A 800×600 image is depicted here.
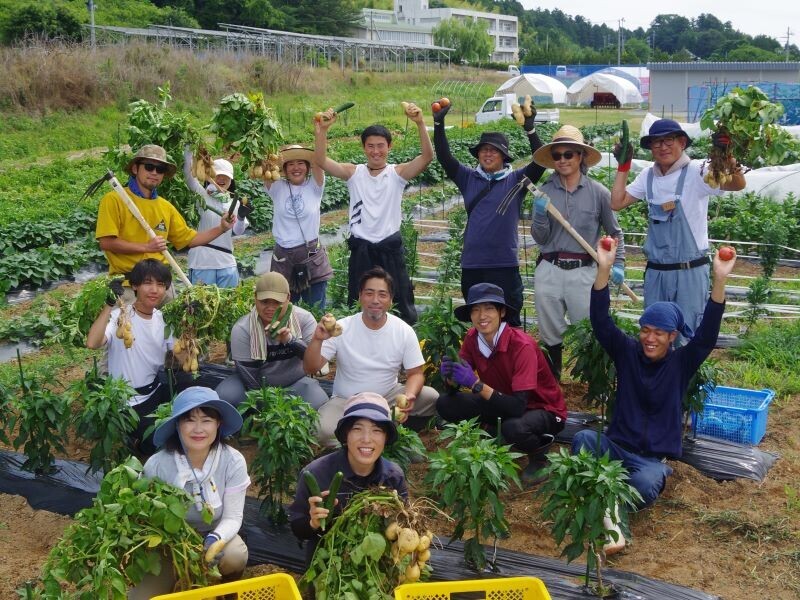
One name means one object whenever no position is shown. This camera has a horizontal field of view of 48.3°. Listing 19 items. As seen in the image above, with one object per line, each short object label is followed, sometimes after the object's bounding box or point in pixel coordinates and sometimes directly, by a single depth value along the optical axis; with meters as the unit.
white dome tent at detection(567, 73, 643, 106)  46.47
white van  29.05
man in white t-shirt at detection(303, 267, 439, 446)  4.96
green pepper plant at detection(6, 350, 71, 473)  4.89
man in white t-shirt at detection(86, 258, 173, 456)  5.01
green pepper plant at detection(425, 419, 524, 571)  3.77
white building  67.44
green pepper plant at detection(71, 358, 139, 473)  4.55
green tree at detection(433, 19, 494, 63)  68.44
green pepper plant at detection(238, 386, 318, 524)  4.25
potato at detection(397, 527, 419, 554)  3.37
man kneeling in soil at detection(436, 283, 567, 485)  4.82
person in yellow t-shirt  5.46
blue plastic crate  5.31
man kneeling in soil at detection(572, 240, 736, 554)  4.44
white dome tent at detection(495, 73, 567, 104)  39.09
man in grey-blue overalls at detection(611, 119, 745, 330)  5.19
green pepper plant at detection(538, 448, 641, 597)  3.71
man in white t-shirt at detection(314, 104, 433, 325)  6.00
